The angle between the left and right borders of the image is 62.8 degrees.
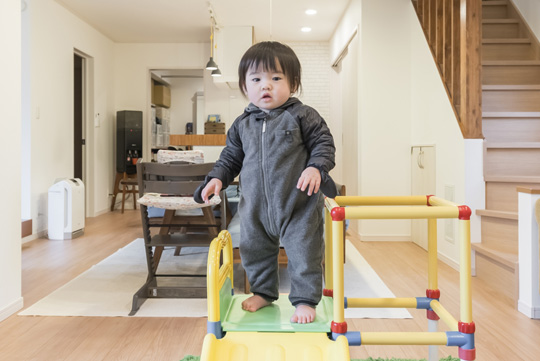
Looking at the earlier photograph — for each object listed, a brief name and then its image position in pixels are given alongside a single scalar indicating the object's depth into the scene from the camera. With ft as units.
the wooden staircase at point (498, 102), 9.14
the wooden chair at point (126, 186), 19.92
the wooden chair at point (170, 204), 7.69
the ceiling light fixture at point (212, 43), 17.13
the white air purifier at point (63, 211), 14.60
